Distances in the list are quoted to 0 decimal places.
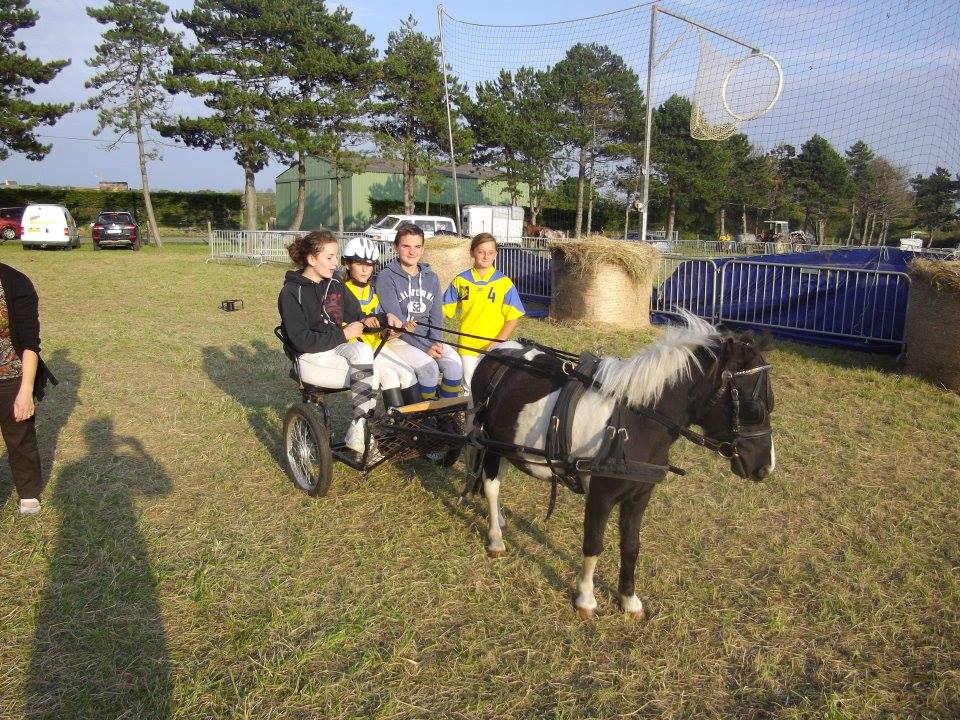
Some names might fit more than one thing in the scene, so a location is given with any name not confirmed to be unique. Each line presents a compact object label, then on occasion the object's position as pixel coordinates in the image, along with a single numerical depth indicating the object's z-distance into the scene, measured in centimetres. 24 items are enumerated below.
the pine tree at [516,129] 4331
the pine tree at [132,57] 3388
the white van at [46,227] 2817
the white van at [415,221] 2602
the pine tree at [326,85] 3659
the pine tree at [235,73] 3516
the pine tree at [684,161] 4541
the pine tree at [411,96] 3945
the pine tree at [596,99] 4100
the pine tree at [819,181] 4075
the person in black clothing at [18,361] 432
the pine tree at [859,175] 2530
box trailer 3591
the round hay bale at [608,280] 1130
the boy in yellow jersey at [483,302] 529
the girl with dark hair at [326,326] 473
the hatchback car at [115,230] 3022
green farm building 5250
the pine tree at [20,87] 3216
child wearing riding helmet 490
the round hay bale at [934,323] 787
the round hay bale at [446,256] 1530
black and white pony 311
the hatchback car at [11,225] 3188
